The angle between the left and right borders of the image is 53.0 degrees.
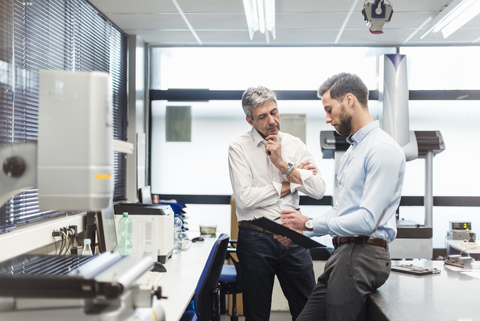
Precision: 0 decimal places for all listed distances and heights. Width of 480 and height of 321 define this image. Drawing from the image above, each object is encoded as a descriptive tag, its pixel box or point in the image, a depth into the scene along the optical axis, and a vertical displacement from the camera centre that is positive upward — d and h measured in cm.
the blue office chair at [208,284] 247 -64
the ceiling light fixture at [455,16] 326 +109
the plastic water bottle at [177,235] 347 -52
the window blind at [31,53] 246 +67
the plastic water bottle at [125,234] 287 -43
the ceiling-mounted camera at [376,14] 303 +96
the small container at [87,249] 257 -46
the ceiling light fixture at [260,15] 326 +109
